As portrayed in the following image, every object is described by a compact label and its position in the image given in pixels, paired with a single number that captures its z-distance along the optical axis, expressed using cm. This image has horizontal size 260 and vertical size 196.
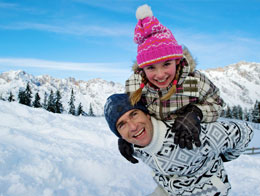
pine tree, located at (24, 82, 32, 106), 3415
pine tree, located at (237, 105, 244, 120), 5402
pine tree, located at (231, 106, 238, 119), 5388
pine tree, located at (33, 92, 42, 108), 3473
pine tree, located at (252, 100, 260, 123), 4809
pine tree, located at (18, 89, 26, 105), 3369
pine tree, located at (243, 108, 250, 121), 5687
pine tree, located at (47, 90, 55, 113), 3444
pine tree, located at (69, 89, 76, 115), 4123
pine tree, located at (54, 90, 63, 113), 3473
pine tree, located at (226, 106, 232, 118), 5160
